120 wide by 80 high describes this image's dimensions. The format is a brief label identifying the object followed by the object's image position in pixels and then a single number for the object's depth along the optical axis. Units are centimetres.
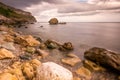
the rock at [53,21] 8943
